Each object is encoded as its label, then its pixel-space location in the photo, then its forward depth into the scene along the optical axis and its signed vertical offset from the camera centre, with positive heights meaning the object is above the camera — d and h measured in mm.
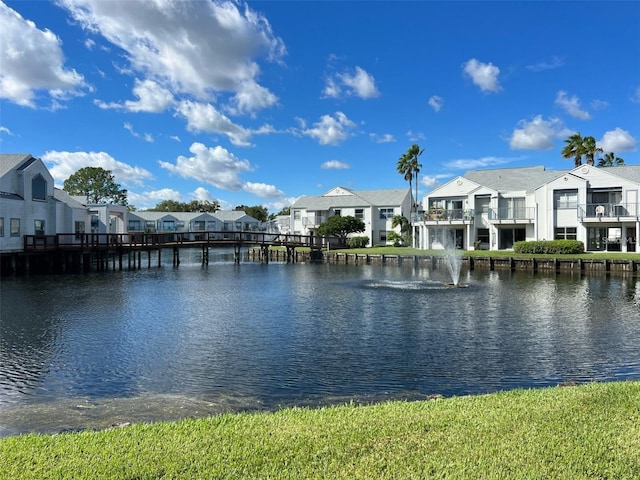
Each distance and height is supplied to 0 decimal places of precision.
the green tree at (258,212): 138000 +9091
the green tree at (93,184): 108300 +14261
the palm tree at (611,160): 73500 +12111
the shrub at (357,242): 65812 +6
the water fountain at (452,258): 34341 -1697
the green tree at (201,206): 137500 +11101
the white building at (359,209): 69188 +4983
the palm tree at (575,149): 60312 +11348
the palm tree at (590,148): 59594 +11214
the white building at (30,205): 40562 +3949
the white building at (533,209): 43812 +3039
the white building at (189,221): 101188 +5186
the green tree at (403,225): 65750 +2264
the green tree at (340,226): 63875 +2149
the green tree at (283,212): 140525 +9426
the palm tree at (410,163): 70375 +11448
